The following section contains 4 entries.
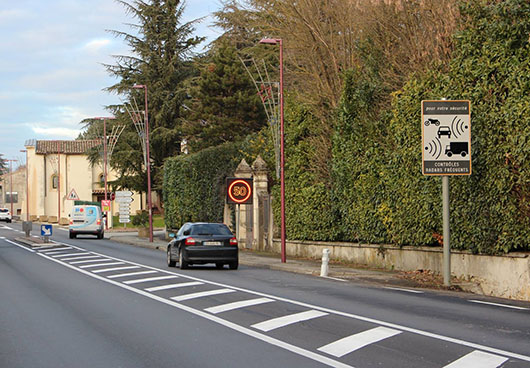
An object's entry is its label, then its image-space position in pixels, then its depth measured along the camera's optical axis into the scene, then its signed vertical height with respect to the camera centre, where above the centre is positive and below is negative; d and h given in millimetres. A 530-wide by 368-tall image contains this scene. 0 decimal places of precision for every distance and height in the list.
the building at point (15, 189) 144500 +2521
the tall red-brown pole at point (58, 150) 102912 +7313
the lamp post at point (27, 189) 101131 +1679
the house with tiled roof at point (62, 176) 107188 +3676
